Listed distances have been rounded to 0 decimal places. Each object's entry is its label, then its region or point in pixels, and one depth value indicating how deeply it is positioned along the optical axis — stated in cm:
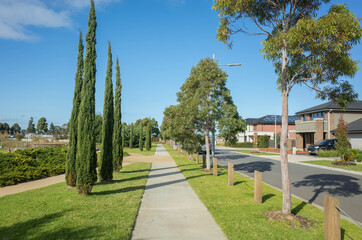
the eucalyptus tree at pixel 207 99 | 1393
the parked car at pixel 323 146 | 2728
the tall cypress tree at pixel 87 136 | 844
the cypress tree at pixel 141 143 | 4006
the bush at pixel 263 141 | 4942
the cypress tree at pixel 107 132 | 1158
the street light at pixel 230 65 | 1622
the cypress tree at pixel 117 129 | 1477
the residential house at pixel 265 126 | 5803
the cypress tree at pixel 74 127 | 994
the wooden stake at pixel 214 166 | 1333
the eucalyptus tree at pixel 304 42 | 604
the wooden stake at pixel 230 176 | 1083
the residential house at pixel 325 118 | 3144
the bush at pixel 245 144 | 5546
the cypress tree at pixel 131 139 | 4598
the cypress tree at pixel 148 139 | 4299
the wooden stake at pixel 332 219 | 461
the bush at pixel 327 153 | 2501
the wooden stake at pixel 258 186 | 782
